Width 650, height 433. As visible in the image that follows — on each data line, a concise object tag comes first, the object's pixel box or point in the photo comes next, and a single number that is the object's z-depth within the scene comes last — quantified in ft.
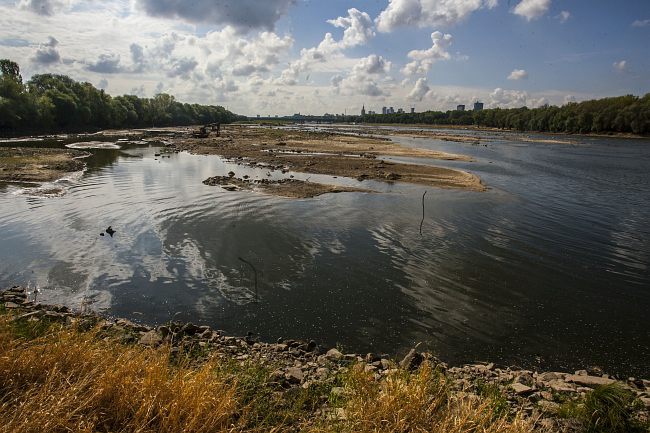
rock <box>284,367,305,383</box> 29.40
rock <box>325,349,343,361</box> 34.72
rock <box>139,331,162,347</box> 33.74
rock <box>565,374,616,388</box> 31.42
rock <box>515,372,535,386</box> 30.94
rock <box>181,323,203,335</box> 37.63
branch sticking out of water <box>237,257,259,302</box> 56.39
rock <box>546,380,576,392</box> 29.66
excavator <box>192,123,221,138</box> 322.08
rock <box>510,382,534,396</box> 28.73
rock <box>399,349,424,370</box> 31.96
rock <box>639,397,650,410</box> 26.65
